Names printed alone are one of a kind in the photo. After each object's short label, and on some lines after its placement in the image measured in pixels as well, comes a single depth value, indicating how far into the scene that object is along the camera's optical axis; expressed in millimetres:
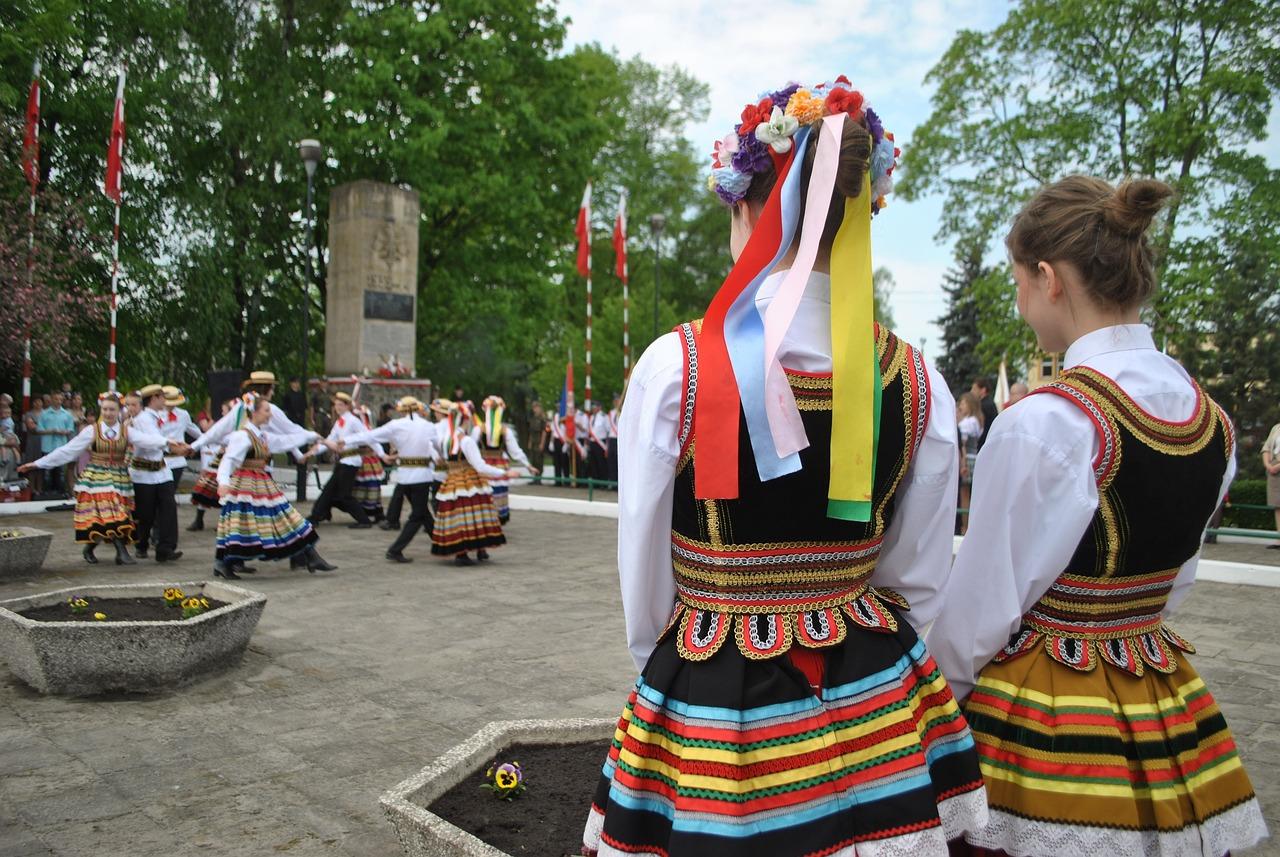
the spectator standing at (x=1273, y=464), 11500
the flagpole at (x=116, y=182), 15402
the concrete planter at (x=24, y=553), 9297
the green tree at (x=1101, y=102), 20594
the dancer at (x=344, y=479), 13531
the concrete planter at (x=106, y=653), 5602
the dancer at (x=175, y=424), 11648
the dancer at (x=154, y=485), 10438
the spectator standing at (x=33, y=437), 16953
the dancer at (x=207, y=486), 12906
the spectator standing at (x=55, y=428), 17016
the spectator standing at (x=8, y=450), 16516
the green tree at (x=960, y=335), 39281
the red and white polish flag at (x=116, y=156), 16156
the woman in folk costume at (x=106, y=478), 10164
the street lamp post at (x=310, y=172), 18516
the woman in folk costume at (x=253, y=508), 9461
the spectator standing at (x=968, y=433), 12812
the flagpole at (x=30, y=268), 16422
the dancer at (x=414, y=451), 11221
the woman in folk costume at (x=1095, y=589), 2115
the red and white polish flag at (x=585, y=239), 21094
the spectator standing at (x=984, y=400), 13055
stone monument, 20953
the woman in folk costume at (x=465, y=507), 10633
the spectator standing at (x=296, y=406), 18531
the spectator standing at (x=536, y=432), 27109
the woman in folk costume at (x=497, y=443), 12359
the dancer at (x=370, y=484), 14305
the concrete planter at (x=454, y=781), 3045
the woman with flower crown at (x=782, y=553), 1871
